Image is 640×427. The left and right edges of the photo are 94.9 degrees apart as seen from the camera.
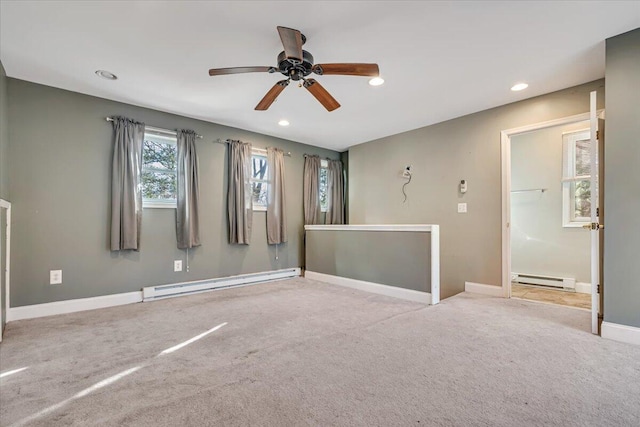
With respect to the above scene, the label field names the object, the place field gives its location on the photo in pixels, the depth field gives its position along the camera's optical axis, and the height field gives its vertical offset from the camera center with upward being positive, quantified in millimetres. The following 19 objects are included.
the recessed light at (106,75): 2877 +1376
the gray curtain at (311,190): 5453 +427
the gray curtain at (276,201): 4898 +187
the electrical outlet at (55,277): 3141 -692
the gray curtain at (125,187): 3453 +314
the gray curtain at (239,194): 4449 +281
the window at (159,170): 3789 +565
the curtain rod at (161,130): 3820 +1101
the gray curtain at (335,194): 5863 +372
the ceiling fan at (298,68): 1995 +1123
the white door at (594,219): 2430 -56
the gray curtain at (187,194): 3963 +253
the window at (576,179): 4188 +487
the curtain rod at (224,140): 4444 +1098
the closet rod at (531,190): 4612 +359
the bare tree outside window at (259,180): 4844 +544
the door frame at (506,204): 3619 +104
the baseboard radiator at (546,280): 4250 -1047
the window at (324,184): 5840 +574
